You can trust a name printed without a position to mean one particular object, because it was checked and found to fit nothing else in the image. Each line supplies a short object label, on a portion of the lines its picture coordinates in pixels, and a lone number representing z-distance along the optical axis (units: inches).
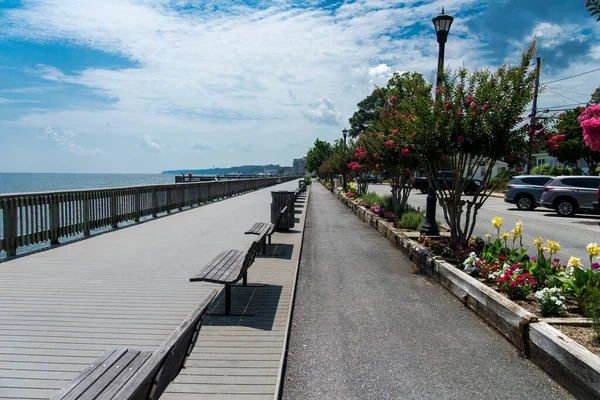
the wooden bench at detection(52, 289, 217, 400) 81.4
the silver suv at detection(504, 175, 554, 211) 874.8
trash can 493.7
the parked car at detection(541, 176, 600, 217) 743.7
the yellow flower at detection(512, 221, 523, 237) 271.1
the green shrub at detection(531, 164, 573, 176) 1421.0
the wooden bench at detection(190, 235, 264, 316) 199.6
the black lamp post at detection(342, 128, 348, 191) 1279.5
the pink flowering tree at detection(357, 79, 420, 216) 484.7
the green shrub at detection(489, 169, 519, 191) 330.2
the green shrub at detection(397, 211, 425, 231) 464.3
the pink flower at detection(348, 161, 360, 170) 778.2
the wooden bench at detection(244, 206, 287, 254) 340.8
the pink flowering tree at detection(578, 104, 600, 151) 173.5
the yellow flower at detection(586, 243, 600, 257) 205.0
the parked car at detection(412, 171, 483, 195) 1374.3
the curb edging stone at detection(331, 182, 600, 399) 139.7
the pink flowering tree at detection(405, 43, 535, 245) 294.5
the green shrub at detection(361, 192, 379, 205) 752.0
